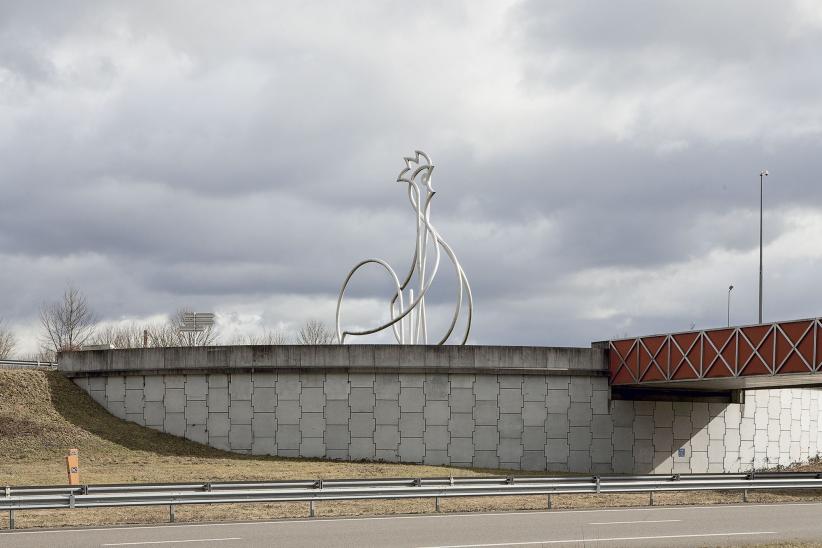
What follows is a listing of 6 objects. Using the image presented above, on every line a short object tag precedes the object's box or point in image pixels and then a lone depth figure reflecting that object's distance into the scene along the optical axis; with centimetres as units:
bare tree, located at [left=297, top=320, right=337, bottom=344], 11825
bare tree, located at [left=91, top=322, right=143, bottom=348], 11036
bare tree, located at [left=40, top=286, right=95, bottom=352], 9912
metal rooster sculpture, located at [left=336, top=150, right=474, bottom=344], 5034
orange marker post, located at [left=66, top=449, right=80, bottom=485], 3397
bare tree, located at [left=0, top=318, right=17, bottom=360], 10769
